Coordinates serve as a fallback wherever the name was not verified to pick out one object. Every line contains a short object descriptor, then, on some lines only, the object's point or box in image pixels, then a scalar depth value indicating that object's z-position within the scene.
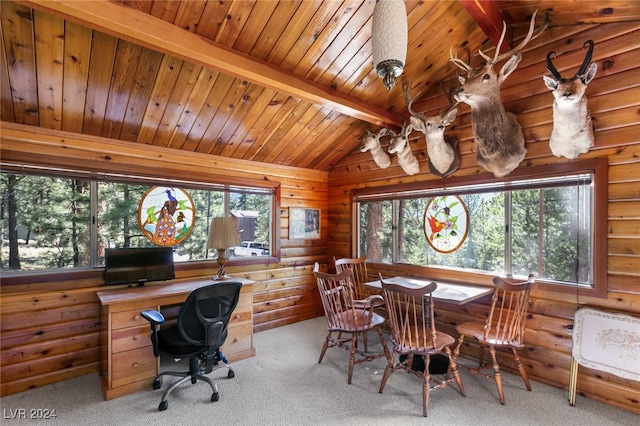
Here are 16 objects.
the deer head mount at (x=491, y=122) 2.68
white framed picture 4.68
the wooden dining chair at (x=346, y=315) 2.82
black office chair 2.43
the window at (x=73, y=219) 2.76
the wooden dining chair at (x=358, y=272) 3.97
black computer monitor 2.95
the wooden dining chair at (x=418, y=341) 2.34
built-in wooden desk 2.57
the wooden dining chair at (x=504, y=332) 2.38
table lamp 3.39
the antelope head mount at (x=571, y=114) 2.22
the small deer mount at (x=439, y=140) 3.12
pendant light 1.40
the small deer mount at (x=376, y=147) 3.91
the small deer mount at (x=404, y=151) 3.55
